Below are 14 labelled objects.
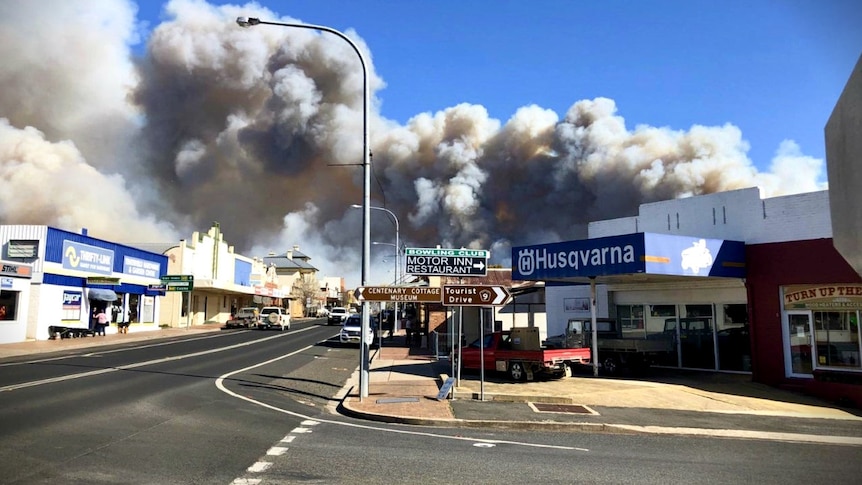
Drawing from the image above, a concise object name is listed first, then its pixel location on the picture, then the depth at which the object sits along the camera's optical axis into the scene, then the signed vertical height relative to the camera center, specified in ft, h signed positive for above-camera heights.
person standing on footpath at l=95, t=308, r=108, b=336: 98.89 -0.72
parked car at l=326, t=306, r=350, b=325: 175.32 -0.27
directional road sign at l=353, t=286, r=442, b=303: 40.45 +1.58
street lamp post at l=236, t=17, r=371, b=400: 39.09 +7.98
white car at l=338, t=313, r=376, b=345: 96.27 -2.93
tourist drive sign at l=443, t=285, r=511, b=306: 41.04 +1.46
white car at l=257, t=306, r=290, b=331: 141.69 -0.65
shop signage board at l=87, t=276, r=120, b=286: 102.99 +6.43
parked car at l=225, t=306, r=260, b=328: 151.13 -0.68
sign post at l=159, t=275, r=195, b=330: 126.93 +7.42
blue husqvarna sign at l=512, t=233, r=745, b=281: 47.44 +5.00
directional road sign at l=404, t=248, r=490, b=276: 68.28 +6.38
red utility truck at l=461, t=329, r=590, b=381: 49.90 -3.64
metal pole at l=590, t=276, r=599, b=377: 52.16 -2.08
